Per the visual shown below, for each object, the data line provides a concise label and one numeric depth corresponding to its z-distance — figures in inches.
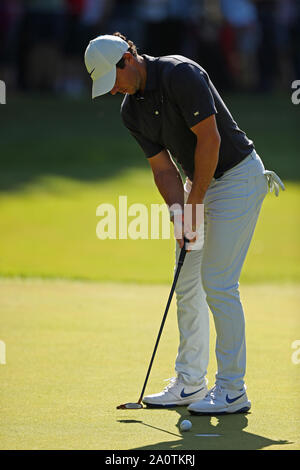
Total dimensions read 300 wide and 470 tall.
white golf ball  325.4
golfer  341.1
